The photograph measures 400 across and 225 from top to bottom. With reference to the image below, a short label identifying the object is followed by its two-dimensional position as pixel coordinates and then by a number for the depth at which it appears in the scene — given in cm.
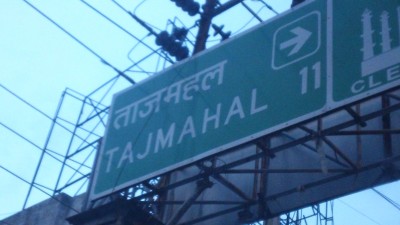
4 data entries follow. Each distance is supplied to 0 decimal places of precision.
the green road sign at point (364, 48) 691
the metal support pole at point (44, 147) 1186
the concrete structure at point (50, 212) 1280
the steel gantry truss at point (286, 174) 775
